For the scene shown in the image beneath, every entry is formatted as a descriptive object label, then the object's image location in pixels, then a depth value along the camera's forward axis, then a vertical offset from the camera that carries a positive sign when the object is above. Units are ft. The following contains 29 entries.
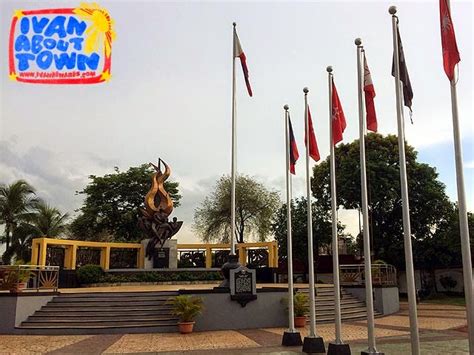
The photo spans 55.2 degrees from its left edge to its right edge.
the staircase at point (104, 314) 41.83 -5.10
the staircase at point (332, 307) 49.65 -5.13
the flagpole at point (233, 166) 42.42 +9.20
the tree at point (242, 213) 121.70 +13.06
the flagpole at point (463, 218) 19.29 +1.98
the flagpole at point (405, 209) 21.67 +2.69
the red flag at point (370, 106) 27.68 +9.45
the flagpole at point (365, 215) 25.03 +2.74
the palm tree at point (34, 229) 98.53 +7.33
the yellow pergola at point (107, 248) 69.97 +2.39
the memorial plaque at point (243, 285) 44.80 -2.26
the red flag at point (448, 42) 21.81 +10.48
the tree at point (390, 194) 92.84 +13.76
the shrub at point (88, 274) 70.59 -1.90
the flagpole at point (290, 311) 33.35 -3.53
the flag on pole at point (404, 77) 24.98 +10.10
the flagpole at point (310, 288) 30.25 -1.76
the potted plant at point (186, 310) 41.37 -4.39
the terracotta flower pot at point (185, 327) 41.57 -5.88
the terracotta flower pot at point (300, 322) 44.42 -5.78
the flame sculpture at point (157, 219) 84.23 +7.85
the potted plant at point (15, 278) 44.34 -1.57
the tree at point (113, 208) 116.88 +13.89
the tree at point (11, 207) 97.25 +11.54
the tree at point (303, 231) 101.35 +7.00
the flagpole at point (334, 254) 27.71 +0.51
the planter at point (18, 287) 44.16 -2.47
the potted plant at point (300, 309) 44.19 -4.52
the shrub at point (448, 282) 89.04 -3.86
